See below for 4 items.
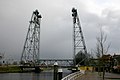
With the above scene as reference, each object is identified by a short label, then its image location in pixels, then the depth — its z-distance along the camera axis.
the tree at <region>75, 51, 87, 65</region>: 41.95
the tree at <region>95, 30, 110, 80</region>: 12.21
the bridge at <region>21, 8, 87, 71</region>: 43.46
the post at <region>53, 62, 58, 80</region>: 8.72
